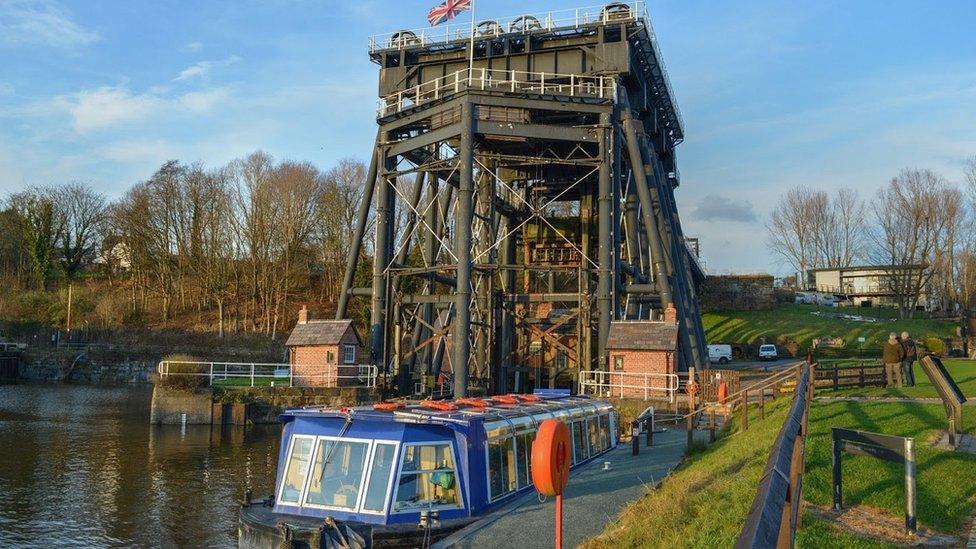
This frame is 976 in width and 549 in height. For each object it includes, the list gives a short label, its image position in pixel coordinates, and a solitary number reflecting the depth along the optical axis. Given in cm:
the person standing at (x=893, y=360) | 2550
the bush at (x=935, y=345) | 5421
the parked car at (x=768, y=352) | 6019
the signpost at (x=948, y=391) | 1284
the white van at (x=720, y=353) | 5900
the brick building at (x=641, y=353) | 2941
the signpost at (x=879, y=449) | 791
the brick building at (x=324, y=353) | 3347
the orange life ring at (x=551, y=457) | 927
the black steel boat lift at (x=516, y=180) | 3216
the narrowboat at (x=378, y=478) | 1174
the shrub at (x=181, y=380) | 3281
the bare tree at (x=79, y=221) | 7719
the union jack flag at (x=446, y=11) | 3216
